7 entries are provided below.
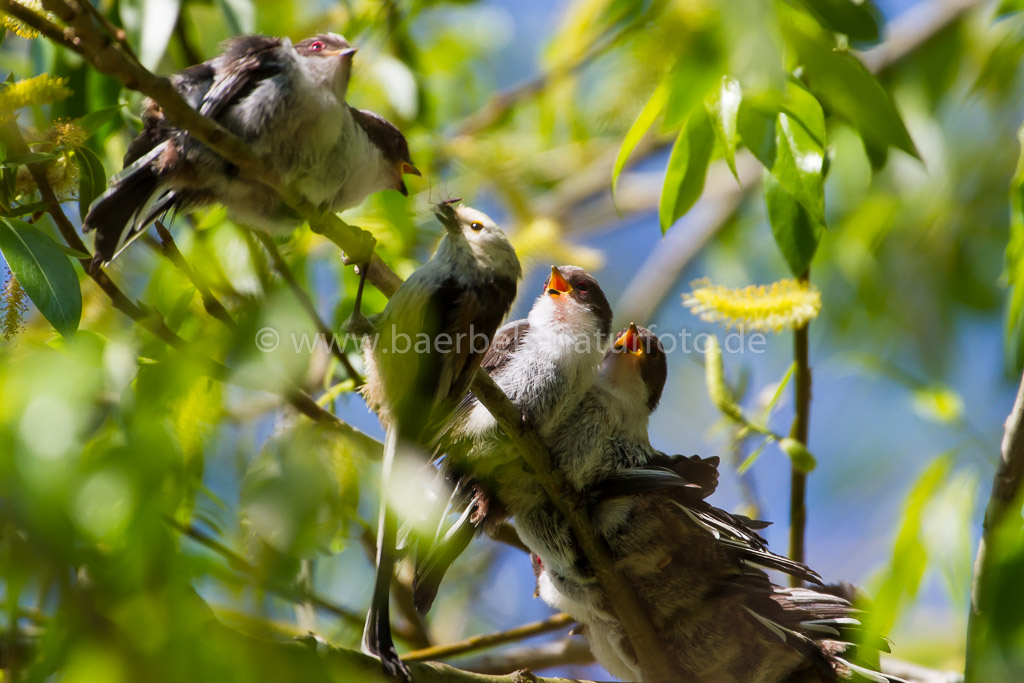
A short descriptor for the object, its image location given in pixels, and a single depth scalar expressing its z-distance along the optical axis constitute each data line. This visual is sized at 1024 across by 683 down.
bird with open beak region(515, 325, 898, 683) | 6.27
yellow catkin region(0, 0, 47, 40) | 4.16
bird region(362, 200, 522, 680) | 5.62
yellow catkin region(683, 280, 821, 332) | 5.79
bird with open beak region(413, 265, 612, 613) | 6.36
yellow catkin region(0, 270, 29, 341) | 4.51
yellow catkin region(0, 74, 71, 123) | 4.51
